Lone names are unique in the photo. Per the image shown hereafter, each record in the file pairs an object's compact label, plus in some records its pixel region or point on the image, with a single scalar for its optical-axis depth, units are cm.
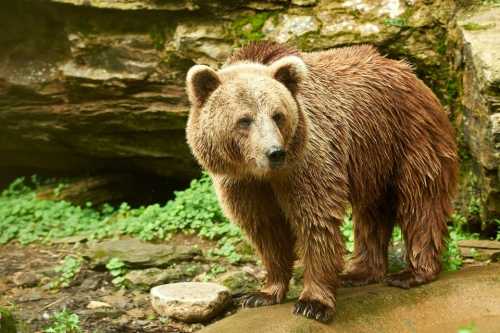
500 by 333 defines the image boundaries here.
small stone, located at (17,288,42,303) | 1299
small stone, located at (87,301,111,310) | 1250
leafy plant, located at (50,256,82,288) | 1348
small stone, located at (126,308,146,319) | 1208
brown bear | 951
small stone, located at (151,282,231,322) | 1151
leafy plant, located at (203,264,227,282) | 1316
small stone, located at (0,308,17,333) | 999
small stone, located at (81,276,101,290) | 1325
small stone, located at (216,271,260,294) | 1274
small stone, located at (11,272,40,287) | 1366
